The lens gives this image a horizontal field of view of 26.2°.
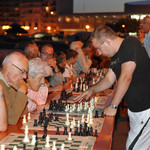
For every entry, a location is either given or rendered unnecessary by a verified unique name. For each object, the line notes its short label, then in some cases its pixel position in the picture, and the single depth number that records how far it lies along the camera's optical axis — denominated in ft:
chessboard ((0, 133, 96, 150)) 6.89
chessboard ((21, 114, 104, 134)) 8.52
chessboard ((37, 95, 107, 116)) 10.58
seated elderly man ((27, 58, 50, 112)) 11.89
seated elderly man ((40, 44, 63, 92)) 16.56
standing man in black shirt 8.93
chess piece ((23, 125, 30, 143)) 7.18
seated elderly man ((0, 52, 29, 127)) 8.91
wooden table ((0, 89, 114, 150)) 7.23
